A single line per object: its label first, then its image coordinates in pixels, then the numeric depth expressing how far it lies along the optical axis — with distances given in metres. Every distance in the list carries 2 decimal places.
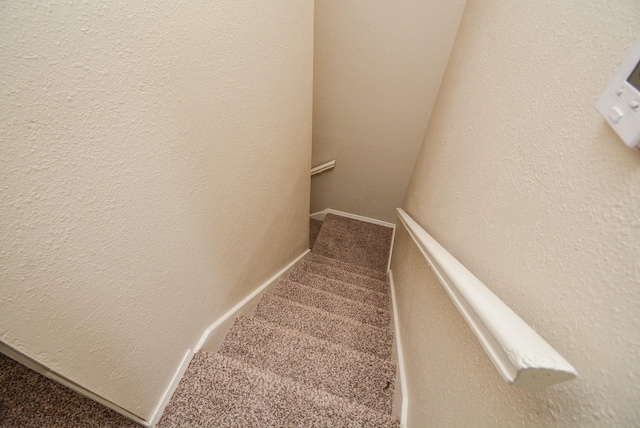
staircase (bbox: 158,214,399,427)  0.97
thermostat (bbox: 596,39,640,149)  0.32
